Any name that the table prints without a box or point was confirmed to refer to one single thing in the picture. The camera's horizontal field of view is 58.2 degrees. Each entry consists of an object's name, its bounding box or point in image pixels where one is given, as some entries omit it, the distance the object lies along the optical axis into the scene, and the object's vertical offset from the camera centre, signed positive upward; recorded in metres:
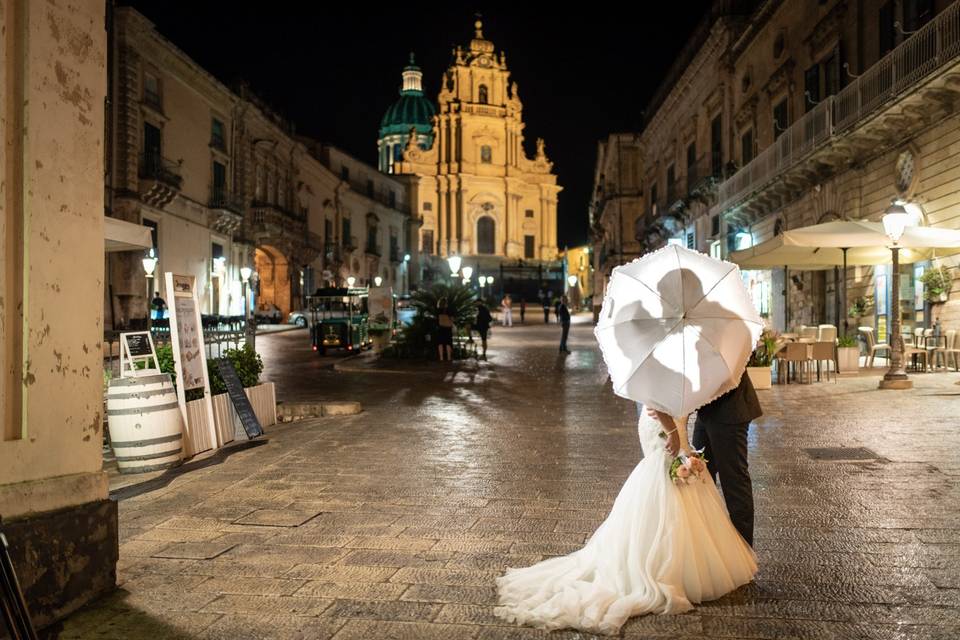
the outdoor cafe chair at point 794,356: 13.00 -0.68
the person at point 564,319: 22.23 -0.20
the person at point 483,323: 20.52 -0.27
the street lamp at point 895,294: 11.87 +0.24
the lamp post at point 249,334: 11.08 -0.28
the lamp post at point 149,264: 25.22 +1.44
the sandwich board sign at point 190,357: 7.75 -0.41
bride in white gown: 3.62 -1.09
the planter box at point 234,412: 8.43 -1.04
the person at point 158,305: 27.72 +0.25
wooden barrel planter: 6.91 -0.90
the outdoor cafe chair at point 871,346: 15.16 -0.62
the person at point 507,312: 41.53 -0.01
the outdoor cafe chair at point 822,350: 13.09 -0.59
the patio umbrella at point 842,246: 13.03 +1.05
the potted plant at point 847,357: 14.11 -0.76
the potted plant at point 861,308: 17.78 +0.06
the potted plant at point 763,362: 11.86 -0.71
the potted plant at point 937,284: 14.37 +0.45
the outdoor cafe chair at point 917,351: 14.01 -0.66
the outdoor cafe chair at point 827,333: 14.87 -0.38
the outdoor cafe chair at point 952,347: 13.91 -0.60
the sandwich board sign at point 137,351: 7.31 -0.34
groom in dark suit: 4.07 -0.62
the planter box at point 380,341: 22.78 -0.77
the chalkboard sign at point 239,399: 8.49 -0.86
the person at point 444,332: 19.70 -0.46
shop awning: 9.27 +0.86
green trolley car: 22.88 -0.45
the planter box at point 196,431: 7.67 -1.08
